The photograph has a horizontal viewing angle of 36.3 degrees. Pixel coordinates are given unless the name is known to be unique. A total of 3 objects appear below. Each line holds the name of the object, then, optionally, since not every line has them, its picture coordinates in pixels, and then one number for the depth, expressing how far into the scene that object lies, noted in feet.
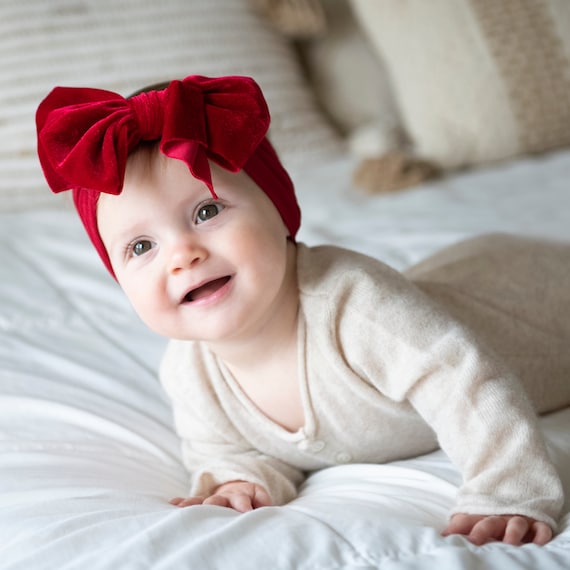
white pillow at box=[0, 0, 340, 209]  6.42
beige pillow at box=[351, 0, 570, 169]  6.73
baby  2.80
